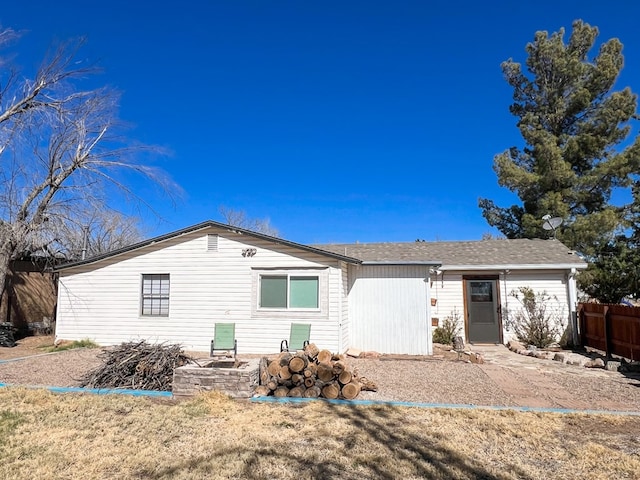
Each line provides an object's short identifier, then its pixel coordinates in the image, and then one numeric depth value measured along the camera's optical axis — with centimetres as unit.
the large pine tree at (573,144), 1903
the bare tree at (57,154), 1170
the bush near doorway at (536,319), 1273
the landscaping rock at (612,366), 887
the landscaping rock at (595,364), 920
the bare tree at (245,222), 3474
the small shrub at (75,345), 1130
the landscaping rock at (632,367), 862
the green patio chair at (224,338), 983
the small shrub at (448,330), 1304
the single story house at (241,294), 1060
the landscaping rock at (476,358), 988
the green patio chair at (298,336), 1004
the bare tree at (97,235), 1366
